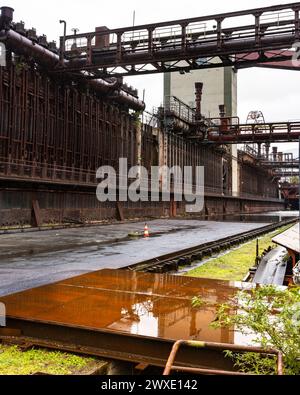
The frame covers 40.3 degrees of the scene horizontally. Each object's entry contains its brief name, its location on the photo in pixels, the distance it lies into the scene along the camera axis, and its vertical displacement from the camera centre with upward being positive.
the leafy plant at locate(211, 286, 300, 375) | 2.96 -0.98
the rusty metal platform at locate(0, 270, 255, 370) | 3.81 -1.26
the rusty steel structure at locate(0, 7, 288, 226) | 19.58 +4.33
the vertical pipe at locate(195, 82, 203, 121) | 42.66 +11.35
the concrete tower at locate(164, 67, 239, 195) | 57.28 +16.19
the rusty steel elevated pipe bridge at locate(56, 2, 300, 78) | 19.16 +7.87
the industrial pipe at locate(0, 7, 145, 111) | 18.72 +7.74
